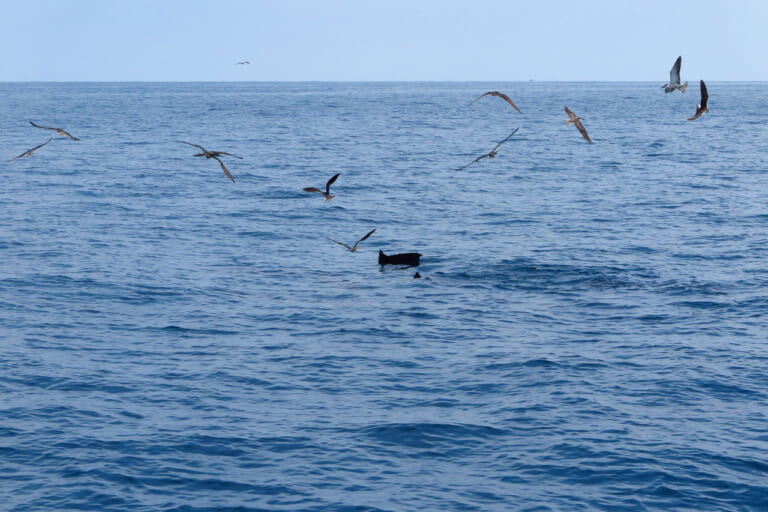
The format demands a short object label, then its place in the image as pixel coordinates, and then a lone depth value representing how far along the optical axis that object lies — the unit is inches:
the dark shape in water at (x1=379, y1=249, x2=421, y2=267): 1512.1
